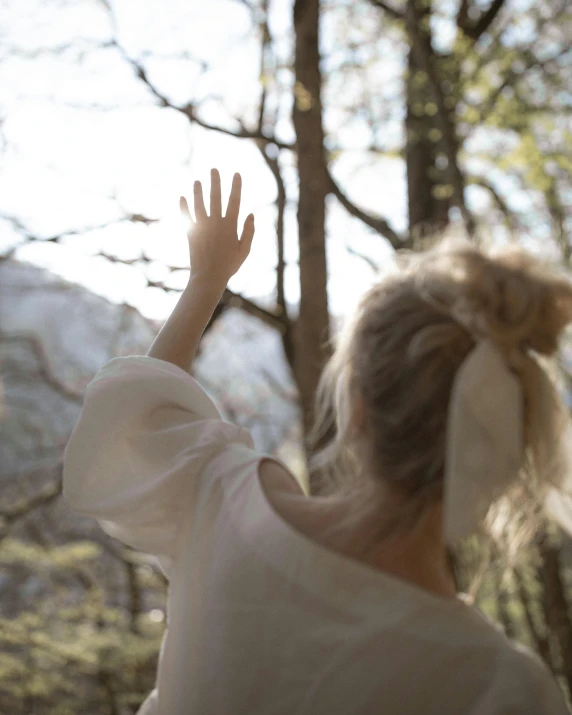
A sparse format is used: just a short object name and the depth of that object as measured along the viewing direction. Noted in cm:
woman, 84
